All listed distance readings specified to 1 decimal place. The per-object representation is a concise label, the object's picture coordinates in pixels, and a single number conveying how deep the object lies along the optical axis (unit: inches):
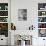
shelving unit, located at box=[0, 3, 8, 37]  255.3
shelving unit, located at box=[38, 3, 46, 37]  251.8
